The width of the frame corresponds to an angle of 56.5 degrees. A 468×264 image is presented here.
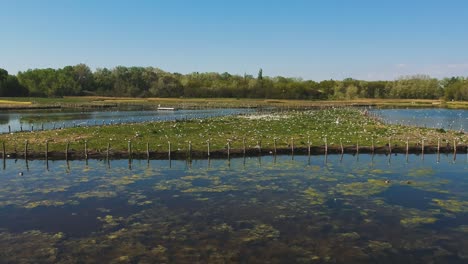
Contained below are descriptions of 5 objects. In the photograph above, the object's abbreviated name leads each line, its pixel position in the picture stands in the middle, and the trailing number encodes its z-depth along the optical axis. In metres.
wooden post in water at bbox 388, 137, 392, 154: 43.03
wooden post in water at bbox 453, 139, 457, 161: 42.64
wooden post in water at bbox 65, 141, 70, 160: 39.24
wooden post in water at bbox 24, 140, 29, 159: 39.41
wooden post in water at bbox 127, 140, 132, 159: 39.87
